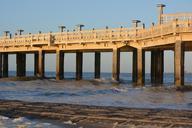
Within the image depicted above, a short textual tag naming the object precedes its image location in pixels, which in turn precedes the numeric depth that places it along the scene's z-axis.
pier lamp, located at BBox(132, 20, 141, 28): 42.92
